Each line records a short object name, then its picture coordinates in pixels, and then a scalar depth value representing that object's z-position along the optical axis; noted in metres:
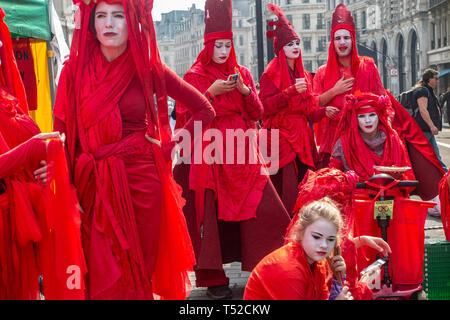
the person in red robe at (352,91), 6.30
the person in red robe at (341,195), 4.30
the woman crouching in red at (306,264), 3.32
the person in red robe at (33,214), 3.47
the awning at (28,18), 7.06
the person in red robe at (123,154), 3.66
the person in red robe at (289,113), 6.70
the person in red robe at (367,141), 5.58
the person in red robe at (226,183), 5.59
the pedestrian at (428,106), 9.88
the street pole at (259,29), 11.32
